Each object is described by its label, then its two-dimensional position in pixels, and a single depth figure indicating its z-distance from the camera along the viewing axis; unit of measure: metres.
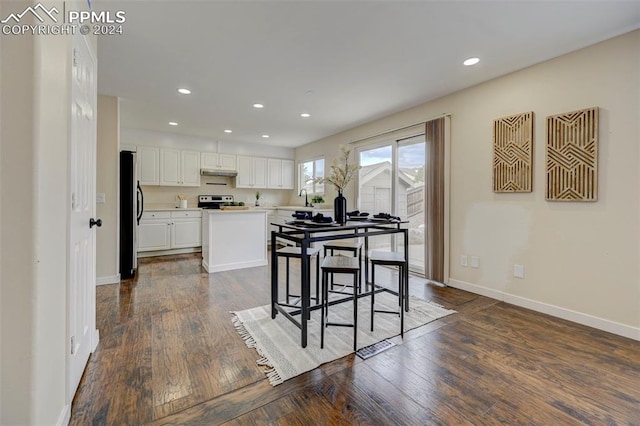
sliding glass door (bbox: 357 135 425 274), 4.20
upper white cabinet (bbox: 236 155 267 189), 6.80
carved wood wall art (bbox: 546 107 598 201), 2.48
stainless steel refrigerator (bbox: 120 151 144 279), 3.97
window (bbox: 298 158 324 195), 6.60
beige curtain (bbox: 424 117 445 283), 3.72
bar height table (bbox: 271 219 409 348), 2.12
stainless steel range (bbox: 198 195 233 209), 6.36
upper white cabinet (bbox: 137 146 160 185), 5.59
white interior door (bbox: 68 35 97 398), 1.51
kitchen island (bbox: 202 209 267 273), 4.29
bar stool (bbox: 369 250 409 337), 2.39
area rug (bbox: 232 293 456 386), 1.92
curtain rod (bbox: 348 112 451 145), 3.67
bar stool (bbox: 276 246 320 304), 2.56
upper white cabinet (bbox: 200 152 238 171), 6.32
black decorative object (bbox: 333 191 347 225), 2.70
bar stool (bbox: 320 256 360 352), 2.08
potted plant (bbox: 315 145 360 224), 2.66
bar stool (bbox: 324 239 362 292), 2.83
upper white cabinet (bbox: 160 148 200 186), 5.86
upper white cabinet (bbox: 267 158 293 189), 7.22
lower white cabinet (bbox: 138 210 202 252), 5.37
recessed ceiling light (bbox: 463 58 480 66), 2.76
